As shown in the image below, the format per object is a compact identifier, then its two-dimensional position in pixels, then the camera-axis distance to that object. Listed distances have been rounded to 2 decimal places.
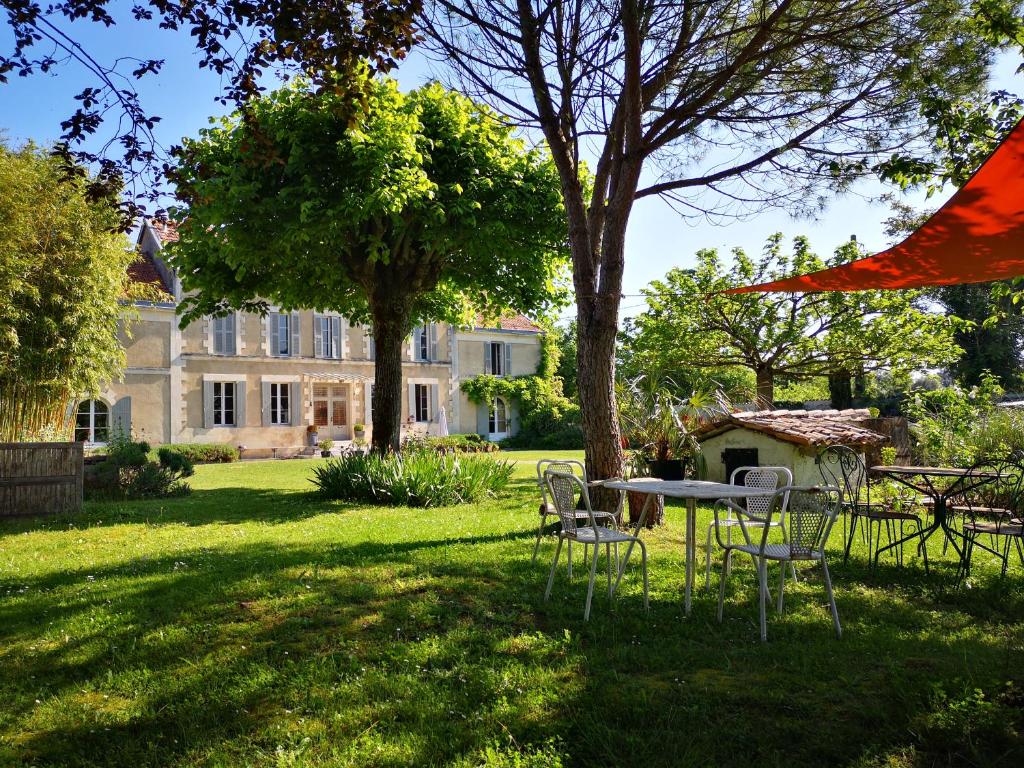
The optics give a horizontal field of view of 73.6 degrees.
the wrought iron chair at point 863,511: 5.37
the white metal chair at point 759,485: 4.89
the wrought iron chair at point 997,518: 4.88
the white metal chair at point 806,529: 3.79
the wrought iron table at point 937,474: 5.16
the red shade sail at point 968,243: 3.97
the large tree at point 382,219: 8.96
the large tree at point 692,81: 5.95
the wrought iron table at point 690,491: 4.06
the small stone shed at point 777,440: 9.38
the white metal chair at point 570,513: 4.17
